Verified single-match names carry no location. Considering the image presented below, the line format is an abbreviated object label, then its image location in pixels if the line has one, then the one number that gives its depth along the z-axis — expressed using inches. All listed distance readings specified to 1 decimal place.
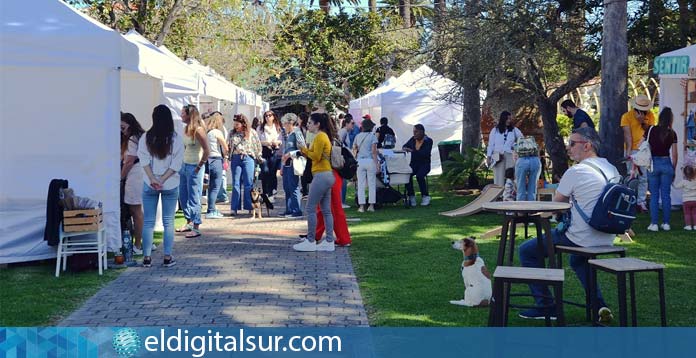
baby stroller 684.1
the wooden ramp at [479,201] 604.4
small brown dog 616.1
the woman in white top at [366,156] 655.1
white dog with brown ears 315.0
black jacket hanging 389.1
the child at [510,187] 575.2
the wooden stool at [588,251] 281.5
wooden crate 390.3
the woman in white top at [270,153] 693.3
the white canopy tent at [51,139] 405.7
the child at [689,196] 519.2
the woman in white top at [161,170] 402.6
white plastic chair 392.2
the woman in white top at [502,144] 656.4
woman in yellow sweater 450.0
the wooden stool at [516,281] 255.1
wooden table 281.6
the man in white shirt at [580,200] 285.1
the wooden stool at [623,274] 260.5
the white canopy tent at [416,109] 1069.1
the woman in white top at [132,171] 433.7
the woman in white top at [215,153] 596.4
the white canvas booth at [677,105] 617.3
